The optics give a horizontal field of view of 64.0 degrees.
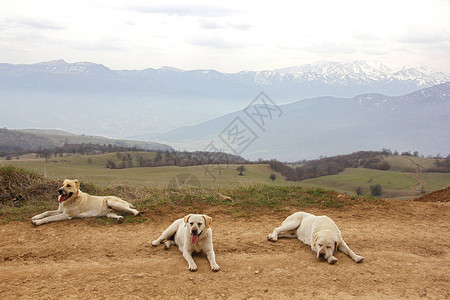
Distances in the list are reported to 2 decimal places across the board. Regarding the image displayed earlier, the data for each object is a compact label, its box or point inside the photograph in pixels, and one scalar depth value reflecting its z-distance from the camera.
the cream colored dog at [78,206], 9.18
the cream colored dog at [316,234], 7.11
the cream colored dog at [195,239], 6.72
